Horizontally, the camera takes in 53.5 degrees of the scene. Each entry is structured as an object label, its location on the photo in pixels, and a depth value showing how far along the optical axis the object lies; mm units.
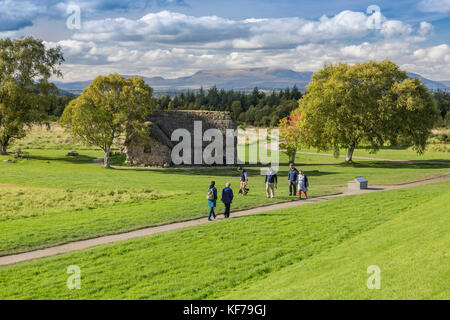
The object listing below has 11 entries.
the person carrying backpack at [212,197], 22141
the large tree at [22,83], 55594
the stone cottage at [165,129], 52969
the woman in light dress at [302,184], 28219
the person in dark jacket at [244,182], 29291
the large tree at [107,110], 50031
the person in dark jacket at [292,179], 29406
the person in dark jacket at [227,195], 22797
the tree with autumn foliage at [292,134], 58156
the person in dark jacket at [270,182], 28109
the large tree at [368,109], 55906
